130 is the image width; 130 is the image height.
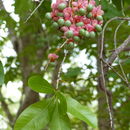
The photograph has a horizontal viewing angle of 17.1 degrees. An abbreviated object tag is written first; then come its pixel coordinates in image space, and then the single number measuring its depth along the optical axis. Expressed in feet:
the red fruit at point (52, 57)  2.75
